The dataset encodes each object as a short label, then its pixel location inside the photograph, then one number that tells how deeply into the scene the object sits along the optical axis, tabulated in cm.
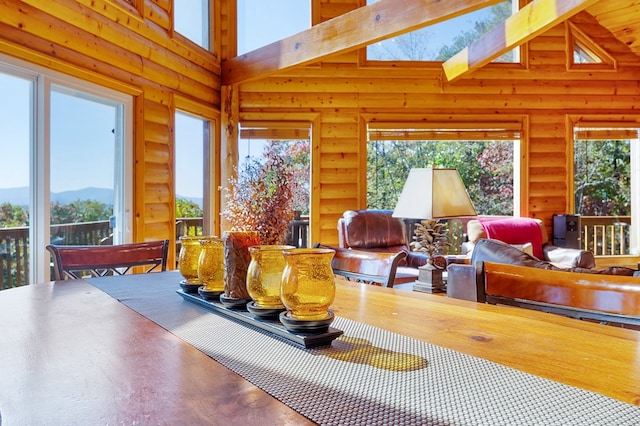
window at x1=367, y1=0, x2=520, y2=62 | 594
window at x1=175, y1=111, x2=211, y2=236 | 482
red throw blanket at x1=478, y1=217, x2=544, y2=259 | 523
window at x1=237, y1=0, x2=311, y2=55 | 568
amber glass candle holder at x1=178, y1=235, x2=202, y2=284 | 138
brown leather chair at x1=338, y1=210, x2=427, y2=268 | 486
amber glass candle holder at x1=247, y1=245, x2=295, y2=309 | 102
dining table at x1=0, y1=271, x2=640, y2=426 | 62
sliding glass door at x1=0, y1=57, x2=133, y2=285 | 296
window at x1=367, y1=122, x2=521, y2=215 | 593
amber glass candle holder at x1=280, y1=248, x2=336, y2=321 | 92
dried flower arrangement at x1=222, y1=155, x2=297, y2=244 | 468
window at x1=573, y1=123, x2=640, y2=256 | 623
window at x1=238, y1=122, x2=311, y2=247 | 562
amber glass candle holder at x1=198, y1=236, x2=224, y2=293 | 128
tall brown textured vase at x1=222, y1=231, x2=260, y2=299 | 115
